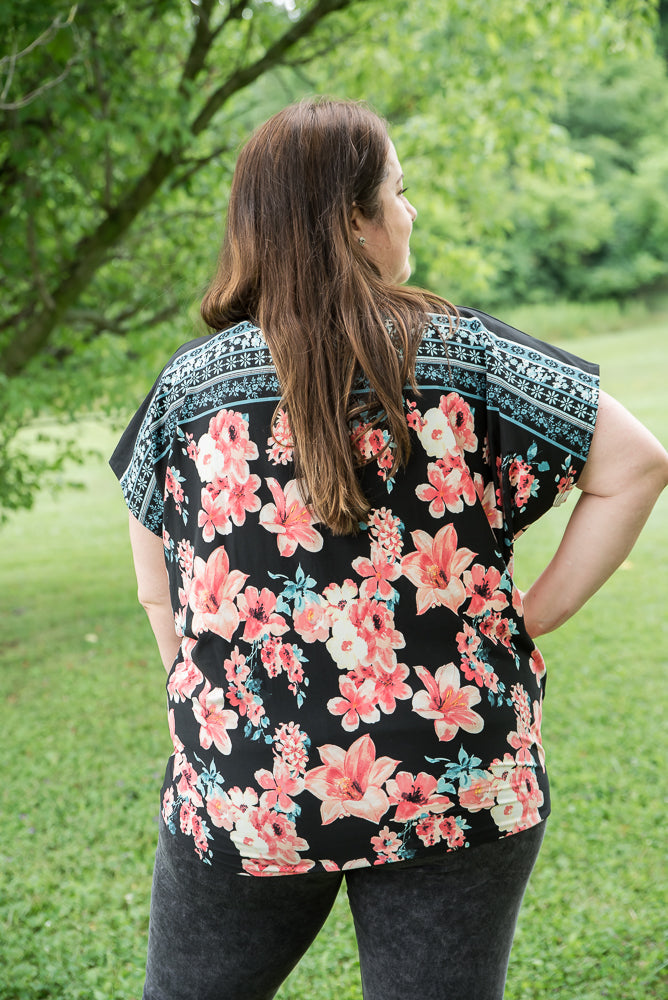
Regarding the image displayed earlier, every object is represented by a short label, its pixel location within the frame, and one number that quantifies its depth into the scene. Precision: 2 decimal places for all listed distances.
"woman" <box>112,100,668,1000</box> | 1.18
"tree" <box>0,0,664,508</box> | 5.17
